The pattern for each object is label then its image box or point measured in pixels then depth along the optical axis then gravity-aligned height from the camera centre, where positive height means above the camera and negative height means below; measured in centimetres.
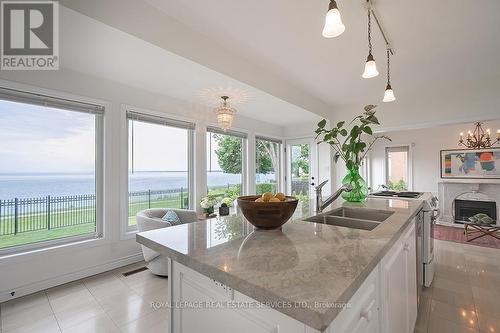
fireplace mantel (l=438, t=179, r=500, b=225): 529 -56
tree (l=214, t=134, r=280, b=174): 445 +32
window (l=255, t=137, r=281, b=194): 523 +10
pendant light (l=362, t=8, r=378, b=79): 190 +82
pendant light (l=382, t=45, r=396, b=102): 246 +79
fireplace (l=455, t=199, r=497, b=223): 527 -95
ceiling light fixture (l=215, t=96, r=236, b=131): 303 +70
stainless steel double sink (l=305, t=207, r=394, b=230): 152 -36
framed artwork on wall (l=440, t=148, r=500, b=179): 523 +11
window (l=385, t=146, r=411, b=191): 650 +1
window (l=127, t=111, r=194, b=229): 323 +10
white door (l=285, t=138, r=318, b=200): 536 +5
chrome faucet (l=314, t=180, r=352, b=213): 167 -24
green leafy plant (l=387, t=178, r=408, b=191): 657 -48
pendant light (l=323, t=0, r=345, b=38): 140 +90
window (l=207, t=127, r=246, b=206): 420 +12
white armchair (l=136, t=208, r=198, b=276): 262 -95
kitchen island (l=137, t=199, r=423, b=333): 60 -32
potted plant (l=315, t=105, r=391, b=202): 190 +10
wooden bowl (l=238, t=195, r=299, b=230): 108 -20
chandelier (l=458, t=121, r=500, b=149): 493 +65
